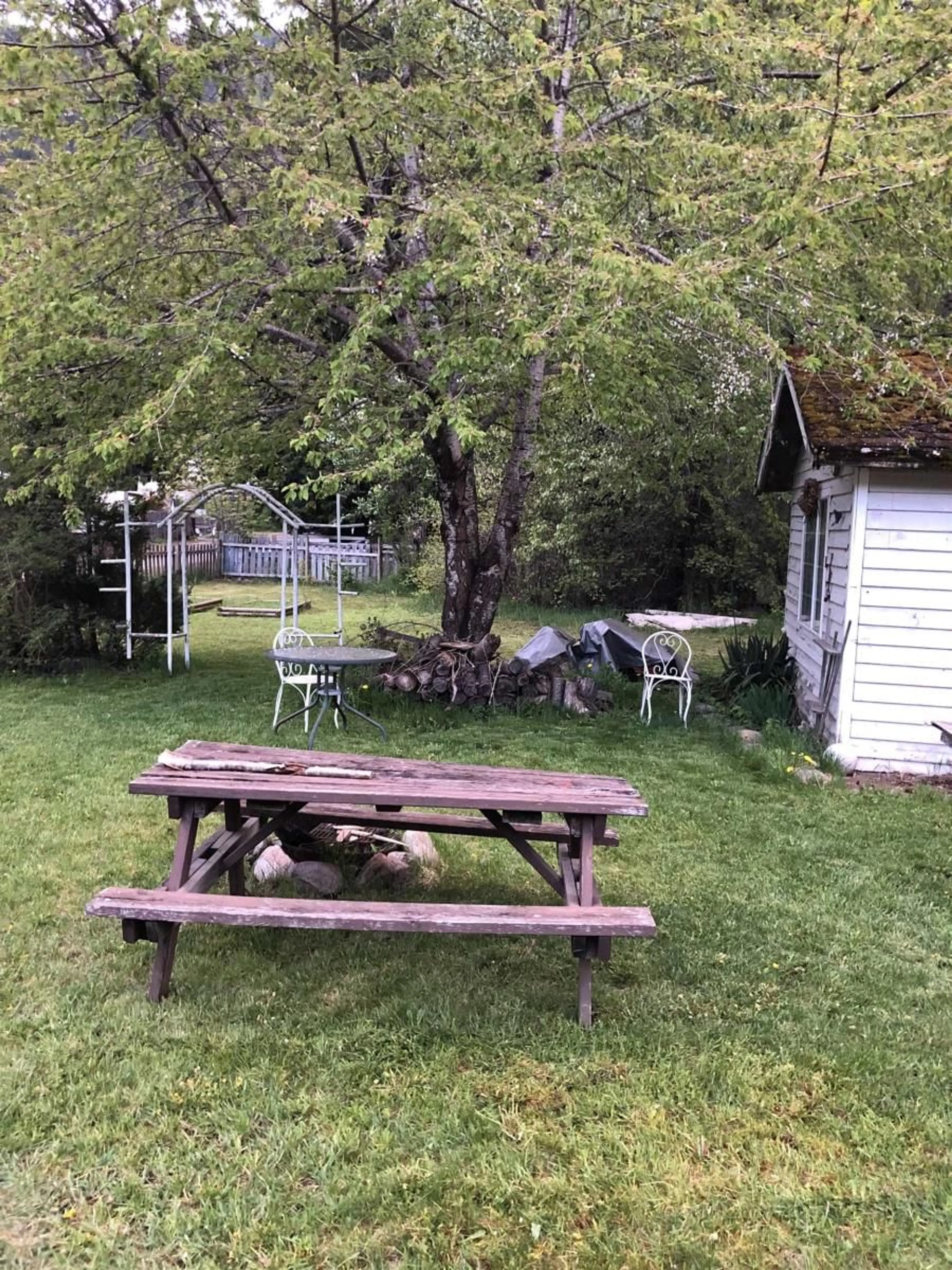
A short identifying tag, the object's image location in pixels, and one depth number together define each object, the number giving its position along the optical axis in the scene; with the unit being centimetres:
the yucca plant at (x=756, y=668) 913
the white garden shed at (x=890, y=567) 638
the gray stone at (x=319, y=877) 412
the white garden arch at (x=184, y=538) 902
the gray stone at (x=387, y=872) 430
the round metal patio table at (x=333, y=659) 623
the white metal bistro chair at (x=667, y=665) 848
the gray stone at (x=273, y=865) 424
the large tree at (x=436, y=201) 620
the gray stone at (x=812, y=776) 636
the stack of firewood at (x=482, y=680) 864
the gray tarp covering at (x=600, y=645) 988
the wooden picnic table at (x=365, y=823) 297
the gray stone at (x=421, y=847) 455
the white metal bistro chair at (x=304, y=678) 681
